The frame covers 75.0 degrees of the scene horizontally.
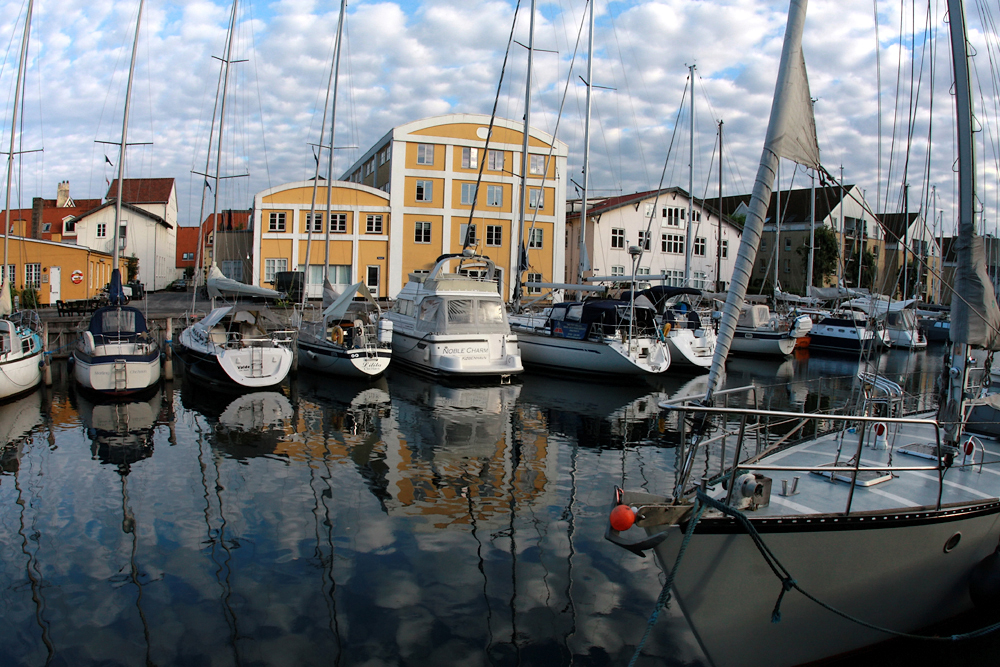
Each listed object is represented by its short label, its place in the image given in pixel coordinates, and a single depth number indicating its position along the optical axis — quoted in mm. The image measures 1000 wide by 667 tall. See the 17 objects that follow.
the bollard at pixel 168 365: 20244
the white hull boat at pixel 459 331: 21250
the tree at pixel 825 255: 52281
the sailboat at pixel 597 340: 22156
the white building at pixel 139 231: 47750
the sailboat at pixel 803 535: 5145
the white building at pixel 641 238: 46031
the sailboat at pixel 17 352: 16625
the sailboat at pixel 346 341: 20688
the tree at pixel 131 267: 45188
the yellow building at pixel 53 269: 33656
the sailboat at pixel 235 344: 18750
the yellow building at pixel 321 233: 40500
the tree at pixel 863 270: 51000
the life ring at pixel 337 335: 21781
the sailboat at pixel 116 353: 17422
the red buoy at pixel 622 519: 4734
